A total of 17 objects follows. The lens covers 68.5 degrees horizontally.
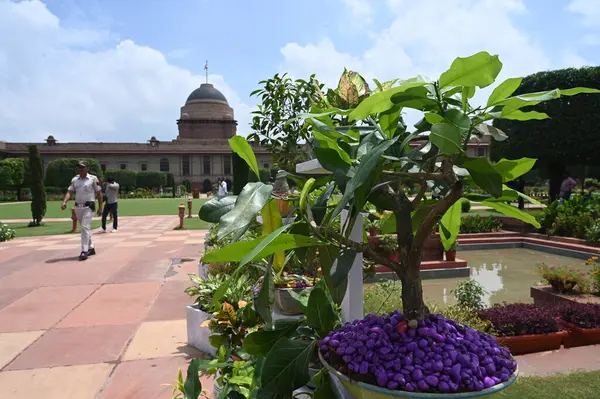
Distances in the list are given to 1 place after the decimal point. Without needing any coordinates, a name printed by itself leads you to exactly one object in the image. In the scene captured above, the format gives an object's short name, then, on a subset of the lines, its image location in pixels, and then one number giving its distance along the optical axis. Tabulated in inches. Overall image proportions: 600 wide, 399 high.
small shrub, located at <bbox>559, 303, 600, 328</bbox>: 136.1
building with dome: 2148.1
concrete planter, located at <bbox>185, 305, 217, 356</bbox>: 120.0
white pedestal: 69.5
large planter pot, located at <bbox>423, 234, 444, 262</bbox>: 269.3
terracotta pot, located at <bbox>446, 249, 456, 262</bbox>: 267.4
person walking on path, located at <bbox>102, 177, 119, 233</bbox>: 456.1
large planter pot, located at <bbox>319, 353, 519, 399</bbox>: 39.6
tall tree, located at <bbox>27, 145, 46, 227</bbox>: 538.9
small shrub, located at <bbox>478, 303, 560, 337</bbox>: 128.5
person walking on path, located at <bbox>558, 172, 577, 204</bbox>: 532.4
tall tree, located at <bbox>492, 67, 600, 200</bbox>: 788.6
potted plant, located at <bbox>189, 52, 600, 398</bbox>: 34.3
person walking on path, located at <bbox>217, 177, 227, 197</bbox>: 657.0
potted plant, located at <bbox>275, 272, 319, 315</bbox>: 112.8
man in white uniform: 273.1
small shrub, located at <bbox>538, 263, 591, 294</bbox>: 180.9
